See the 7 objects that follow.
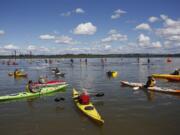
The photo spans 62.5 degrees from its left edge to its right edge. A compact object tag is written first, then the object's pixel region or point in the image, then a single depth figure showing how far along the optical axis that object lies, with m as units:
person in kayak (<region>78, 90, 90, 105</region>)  11.10
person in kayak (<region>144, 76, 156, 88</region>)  16.15
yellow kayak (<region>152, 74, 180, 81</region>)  20.52
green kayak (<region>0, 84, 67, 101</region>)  13.64
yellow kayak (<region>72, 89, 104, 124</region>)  9.18
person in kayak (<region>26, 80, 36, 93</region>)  14.56
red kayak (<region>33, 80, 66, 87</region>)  17.75
